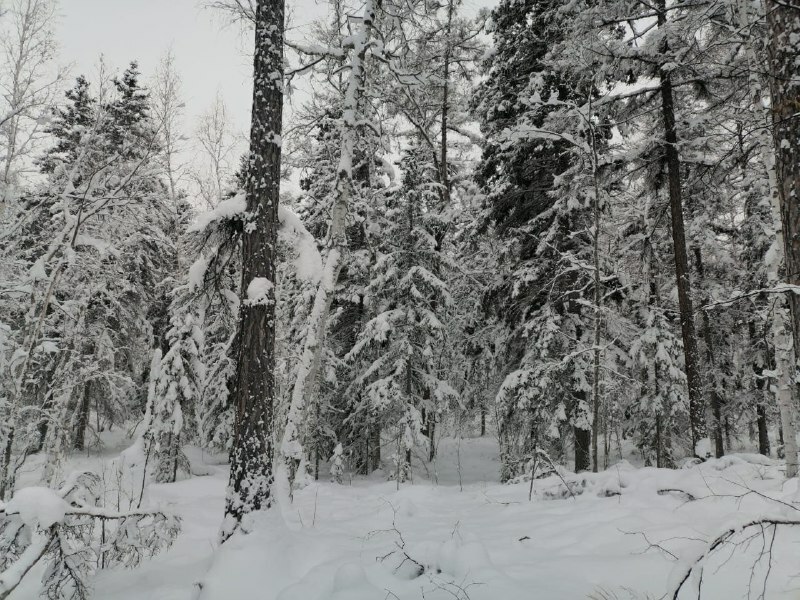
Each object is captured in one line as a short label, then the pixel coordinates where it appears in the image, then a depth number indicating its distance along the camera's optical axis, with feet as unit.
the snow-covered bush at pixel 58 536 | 10.03
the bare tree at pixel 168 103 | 47.42
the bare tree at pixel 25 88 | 32.96
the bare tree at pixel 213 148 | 52.39
